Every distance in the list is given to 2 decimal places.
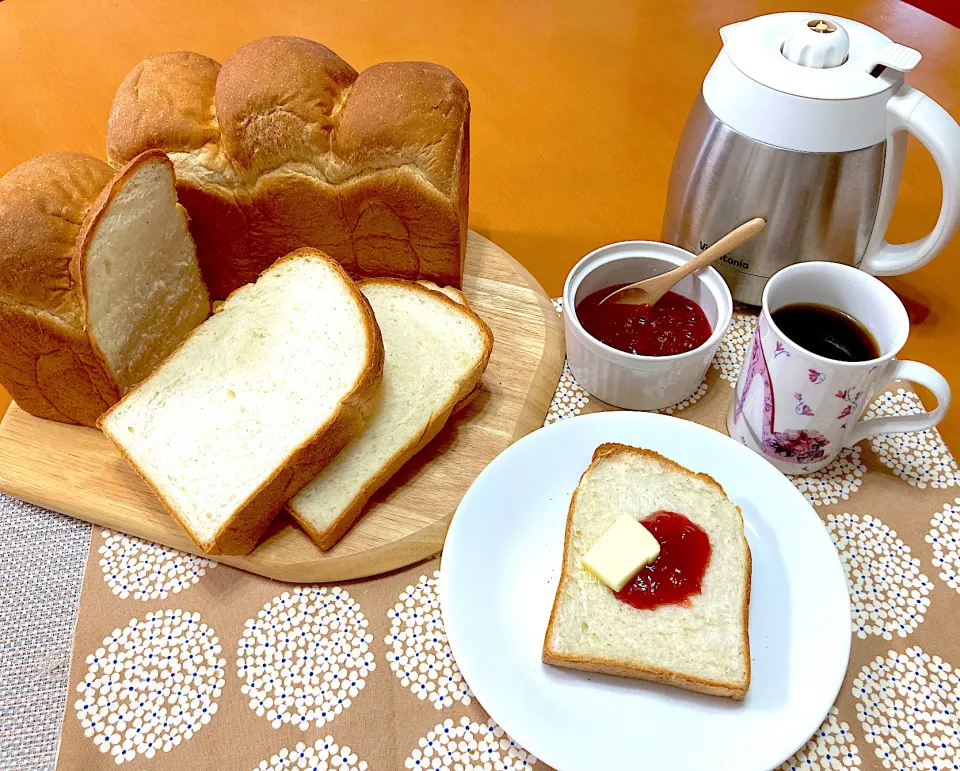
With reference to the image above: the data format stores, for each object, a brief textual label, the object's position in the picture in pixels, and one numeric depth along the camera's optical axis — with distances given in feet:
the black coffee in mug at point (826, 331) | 1.50
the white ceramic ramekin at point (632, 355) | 1.61
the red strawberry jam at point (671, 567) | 1.34
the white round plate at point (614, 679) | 1.24
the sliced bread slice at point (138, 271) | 1.51
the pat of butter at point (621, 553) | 1.32
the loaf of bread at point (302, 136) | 1.61
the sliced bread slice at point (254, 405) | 1.49
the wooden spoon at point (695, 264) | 1.68
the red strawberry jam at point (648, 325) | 1.67
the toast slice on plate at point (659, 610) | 1.28
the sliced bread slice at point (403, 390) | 1.52
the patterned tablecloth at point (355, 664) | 1.32
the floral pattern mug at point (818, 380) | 1.41
